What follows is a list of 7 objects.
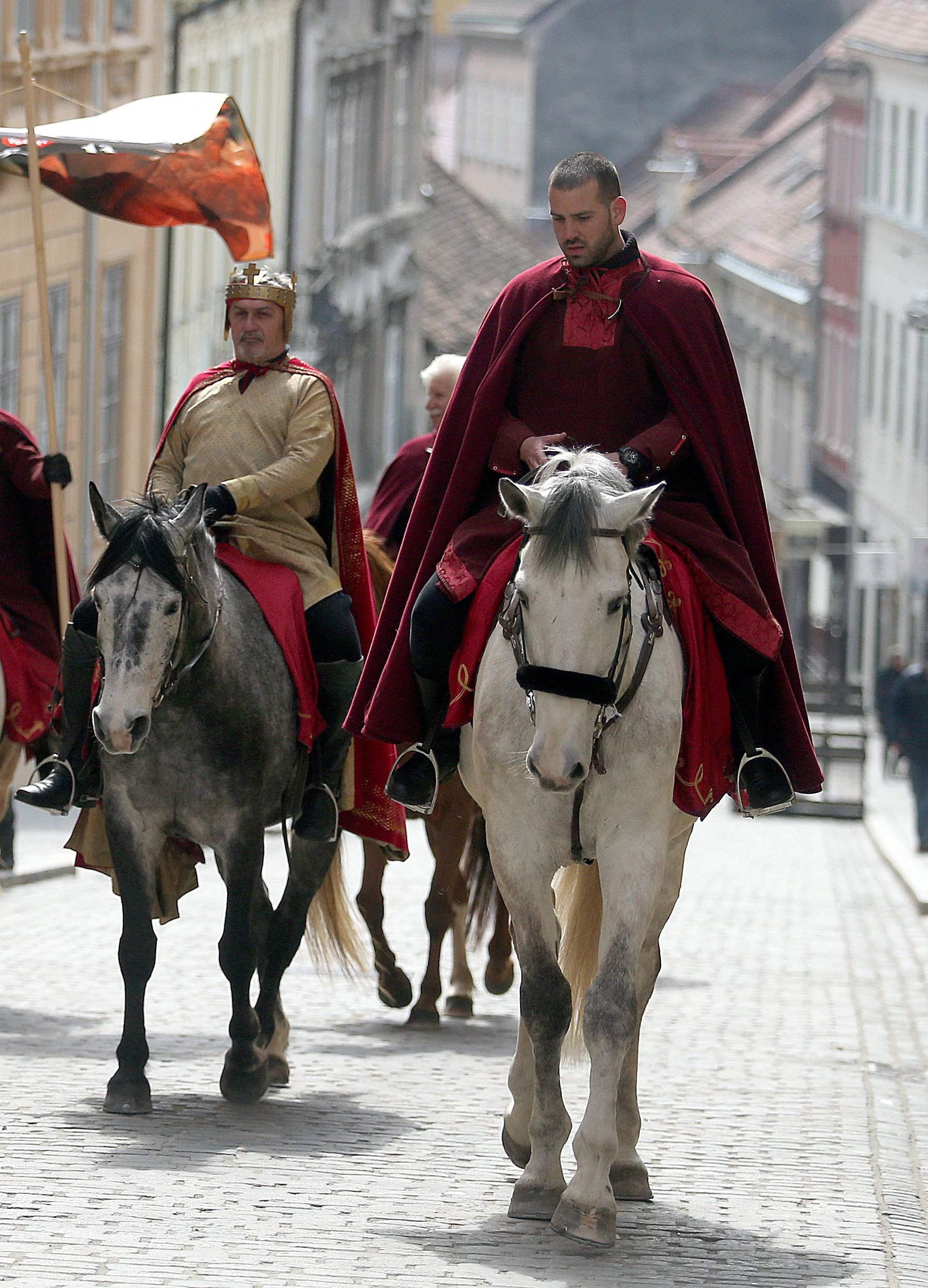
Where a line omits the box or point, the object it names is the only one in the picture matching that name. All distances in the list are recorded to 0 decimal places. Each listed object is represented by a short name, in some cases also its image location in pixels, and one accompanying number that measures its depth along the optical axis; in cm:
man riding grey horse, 1737
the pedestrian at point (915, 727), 4412
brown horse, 2086
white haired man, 2137
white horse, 1229
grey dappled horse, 1516
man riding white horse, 1400
